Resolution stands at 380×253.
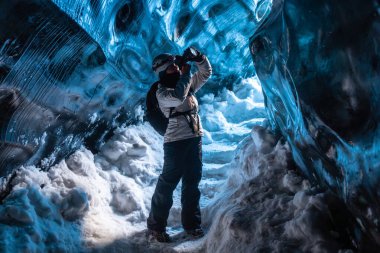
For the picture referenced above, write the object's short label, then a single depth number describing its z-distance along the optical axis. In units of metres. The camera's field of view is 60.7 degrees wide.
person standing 3.17
